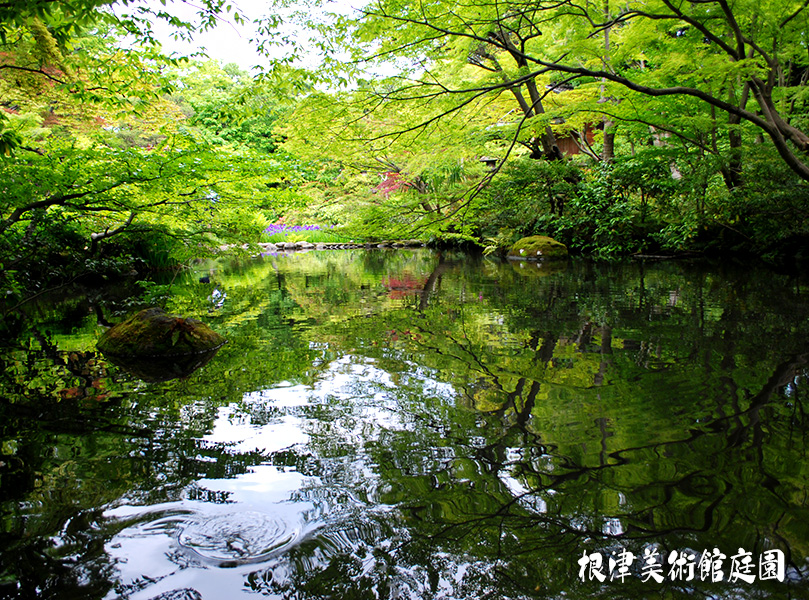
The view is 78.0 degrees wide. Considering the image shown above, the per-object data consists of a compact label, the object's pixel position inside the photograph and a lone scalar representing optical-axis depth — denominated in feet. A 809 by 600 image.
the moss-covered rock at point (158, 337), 16.07
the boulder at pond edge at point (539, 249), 47.85
